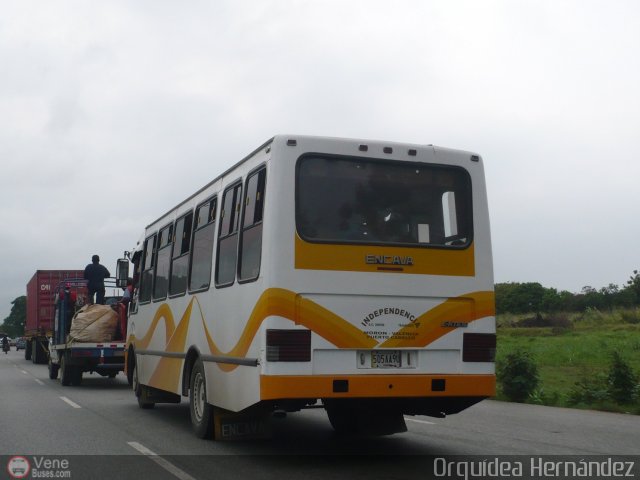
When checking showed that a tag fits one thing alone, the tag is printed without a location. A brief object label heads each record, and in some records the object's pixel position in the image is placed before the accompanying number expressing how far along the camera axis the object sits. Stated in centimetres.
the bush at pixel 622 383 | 1457
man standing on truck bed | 2075
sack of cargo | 1898
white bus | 796
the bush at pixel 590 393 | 1500
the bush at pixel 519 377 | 1619
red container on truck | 3109
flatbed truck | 1889
